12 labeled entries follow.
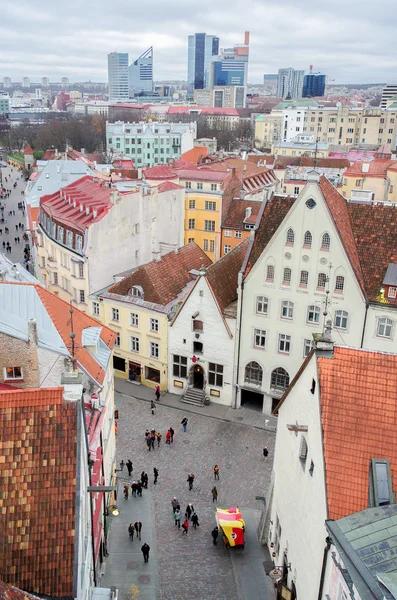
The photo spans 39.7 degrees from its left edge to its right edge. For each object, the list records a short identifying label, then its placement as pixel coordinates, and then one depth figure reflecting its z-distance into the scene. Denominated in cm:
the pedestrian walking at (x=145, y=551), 2834
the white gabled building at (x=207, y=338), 4297
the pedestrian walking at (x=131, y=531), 3008
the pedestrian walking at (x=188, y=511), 3145
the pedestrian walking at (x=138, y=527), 3027
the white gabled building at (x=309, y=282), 3800
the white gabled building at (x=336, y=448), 1855
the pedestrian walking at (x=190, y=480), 3412
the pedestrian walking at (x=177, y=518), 3138
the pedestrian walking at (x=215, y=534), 2978
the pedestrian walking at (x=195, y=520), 3084
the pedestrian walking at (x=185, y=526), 3056
